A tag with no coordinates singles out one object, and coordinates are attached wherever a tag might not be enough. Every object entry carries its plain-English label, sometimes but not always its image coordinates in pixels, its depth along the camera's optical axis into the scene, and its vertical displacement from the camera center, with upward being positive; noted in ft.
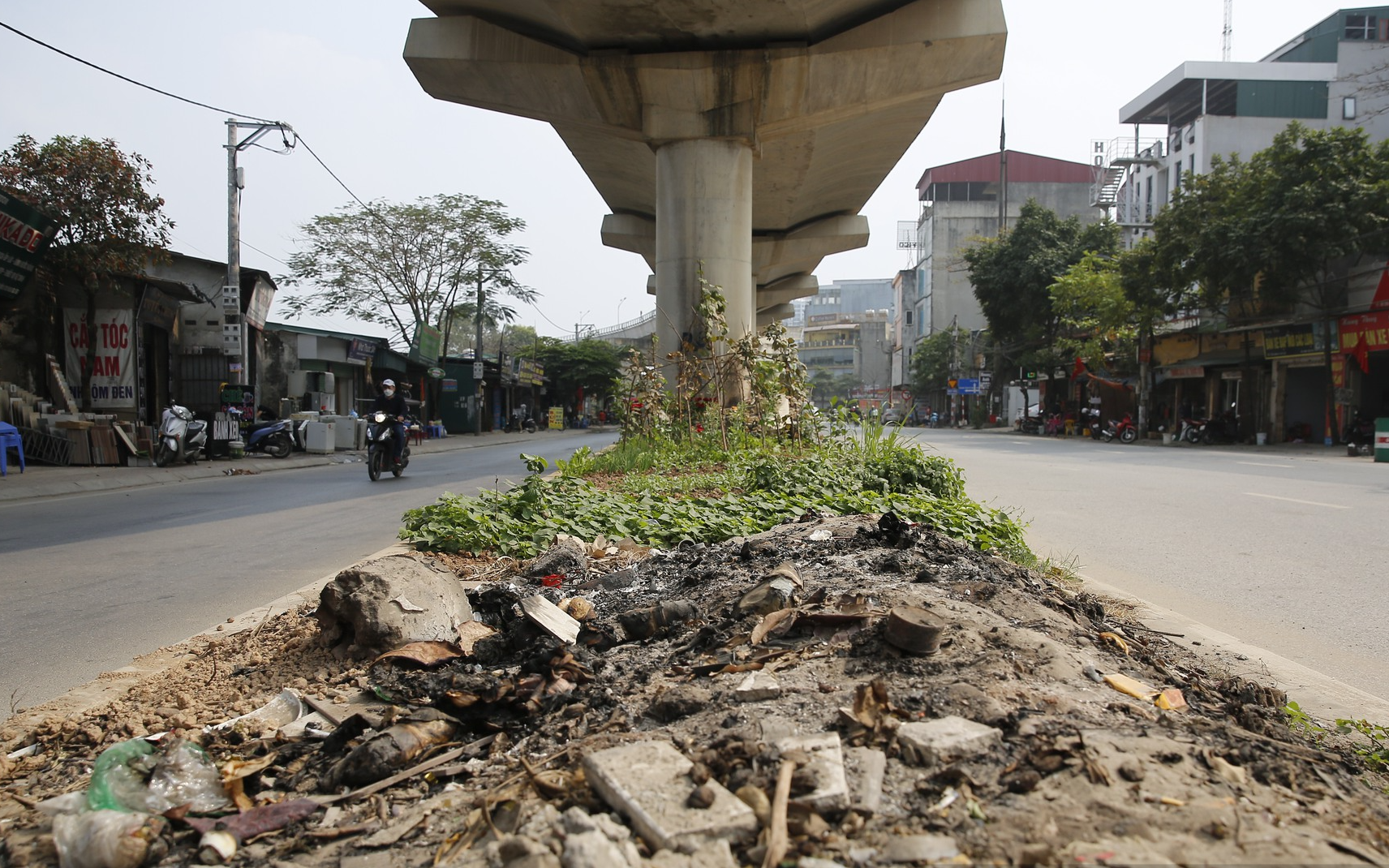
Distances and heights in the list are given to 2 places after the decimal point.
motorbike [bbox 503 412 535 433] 154.53 -4.68
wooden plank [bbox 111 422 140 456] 50.32 -2.51
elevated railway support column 40.91 +8.45
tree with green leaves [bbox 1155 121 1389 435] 71.10 +15.57
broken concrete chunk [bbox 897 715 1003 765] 6.19 -2.50
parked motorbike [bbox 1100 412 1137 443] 103.50 -3.48
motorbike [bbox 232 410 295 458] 62.13 -3.06
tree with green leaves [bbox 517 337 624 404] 174.91 +7.42
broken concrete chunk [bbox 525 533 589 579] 14.39 -2.79
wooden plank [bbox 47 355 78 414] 52.85 +0.78
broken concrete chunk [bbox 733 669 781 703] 7.38 -2.51
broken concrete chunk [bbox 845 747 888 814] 5.69 -2.61
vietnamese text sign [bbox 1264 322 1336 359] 79.51 +5.96
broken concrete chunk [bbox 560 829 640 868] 5.10 -2.73
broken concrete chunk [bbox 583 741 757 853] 5.38 -2.64
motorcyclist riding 41.73 -0.53
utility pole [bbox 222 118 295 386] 59.36 +7.37
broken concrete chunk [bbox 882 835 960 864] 5.11 -2.70
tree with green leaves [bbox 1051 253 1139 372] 106.93 +12.19
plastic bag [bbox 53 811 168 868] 5.96 -3.14
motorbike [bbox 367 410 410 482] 42.06 -2.16
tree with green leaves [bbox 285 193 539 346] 114.52 +19.63
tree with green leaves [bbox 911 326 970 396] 198.49 +10.39
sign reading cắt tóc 56.95 +2.60
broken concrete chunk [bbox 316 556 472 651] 10.37 -2.61
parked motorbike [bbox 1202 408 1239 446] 89.76 -2.88
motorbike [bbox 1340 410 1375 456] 66.85 -2.51
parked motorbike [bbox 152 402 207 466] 50.78 -2.47
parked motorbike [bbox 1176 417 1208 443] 90.33 -2.89
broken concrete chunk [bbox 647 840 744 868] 5.15 -2.77
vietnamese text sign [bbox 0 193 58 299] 43.37 +8.02
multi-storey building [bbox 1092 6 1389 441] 78.23 +40.06
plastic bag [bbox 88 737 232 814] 6.79 -3.16
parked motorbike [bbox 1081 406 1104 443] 110.93 -2.67
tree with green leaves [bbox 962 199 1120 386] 138.10 +22.26
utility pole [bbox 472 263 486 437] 126.31 +3.39
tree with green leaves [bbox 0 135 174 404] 49.85 +11.27
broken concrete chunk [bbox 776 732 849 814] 5.63 -2.55
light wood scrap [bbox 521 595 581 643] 9.93 -2.61
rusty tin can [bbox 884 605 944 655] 8.05 -2.19
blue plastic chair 41.06 -2.28
